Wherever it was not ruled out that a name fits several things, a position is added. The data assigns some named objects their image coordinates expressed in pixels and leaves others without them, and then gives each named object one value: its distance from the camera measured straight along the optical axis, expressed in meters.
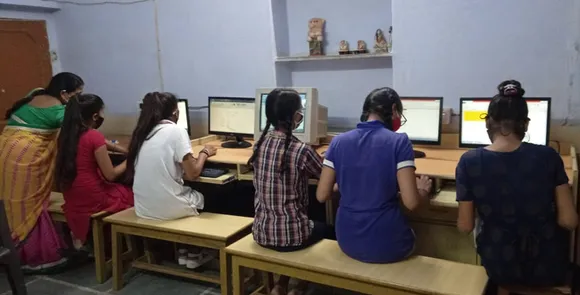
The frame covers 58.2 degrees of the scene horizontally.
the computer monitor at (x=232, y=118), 3.61
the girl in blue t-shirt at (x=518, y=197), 1.92
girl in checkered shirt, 2.38
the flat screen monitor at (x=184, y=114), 3.90
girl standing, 3.22
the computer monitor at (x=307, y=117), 3.19
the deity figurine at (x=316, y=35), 3.70
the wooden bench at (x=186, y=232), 2.69
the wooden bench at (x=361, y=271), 2.04
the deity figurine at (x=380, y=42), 3.48
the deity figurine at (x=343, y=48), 3.60
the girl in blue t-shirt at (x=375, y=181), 2.12
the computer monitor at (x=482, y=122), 2.67
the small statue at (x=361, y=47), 3.55
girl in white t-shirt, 2.87
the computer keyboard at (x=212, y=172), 3.08
